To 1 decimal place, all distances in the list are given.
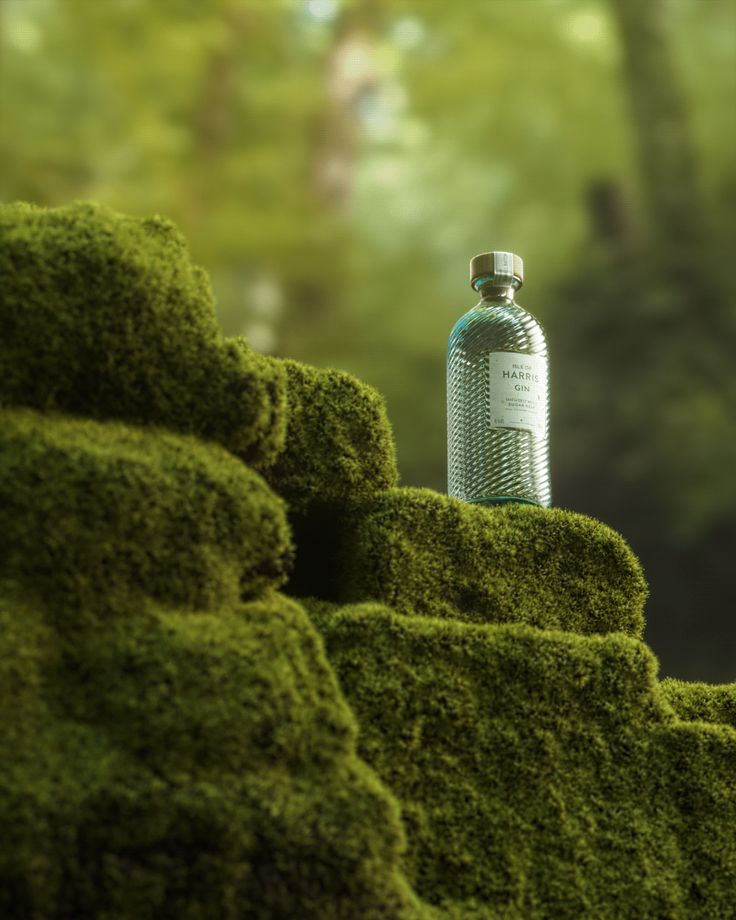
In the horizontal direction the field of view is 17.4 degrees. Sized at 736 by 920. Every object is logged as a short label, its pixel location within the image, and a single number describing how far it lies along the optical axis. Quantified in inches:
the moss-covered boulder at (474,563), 71.8
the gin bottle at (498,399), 77.5
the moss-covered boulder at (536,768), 68.3
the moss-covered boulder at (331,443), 72.1
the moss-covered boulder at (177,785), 62.9
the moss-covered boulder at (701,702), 75.1
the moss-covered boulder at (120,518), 64.8
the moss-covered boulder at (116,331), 66.2
